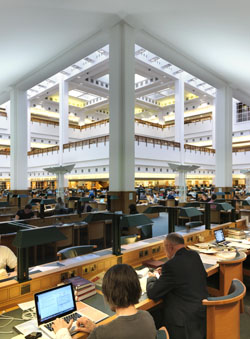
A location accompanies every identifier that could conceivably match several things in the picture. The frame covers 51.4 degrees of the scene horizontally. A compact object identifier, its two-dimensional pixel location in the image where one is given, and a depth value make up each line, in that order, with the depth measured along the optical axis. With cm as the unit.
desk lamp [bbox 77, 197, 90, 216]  810
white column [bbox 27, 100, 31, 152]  2528
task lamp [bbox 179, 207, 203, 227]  375
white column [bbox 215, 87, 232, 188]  1332
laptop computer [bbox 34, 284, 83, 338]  201
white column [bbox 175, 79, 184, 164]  2025
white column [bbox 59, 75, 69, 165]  2102
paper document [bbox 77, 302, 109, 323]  215
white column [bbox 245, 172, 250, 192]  1752
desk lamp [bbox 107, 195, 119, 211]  838
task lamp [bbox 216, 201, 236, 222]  471
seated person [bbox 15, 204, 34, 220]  675
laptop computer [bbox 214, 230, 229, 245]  489
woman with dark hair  146
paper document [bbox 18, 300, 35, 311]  230
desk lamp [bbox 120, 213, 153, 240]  303
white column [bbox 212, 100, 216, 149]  2641
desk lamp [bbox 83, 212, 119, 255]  324
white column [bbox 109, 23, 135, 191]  855
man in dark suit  239
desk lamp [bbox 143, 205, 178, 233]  393
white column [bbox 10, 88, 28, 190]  1366
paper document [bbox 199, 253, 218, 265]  366
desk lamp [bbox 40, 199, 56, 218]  712
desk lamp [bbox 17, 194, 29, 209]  1175
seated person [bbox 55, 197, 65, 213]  878
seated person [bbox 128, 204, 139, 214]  734
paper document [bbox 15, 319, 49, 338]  195
